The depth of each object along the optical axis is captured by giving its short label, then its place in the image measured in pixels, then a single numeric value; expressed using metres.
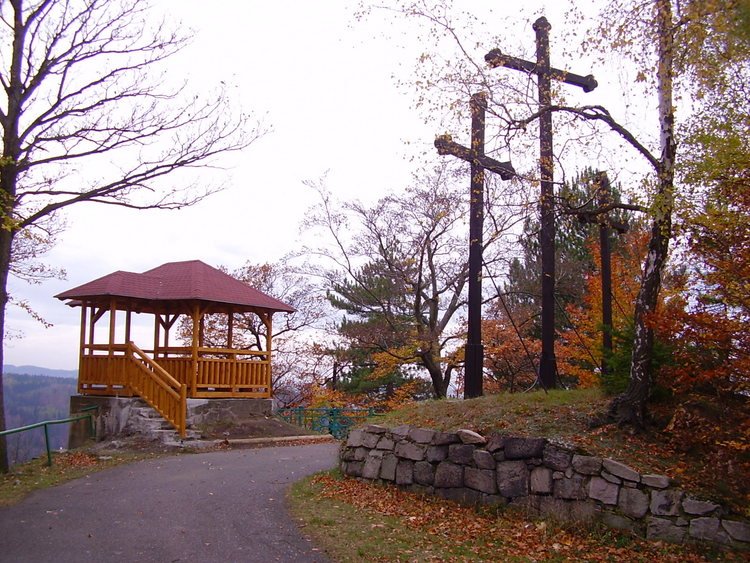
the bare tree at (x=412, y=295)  21.72
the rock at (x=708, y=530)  5.83
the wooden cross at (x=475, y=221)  10.21
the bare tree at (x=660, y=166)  7.33
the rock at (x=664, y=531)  6.06
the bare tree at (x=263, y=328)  28.42
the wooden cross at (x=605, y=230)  9.21
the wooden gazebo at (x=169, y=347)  15.58
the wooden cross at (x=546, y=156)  9.47
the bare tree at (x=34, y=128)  11.23
